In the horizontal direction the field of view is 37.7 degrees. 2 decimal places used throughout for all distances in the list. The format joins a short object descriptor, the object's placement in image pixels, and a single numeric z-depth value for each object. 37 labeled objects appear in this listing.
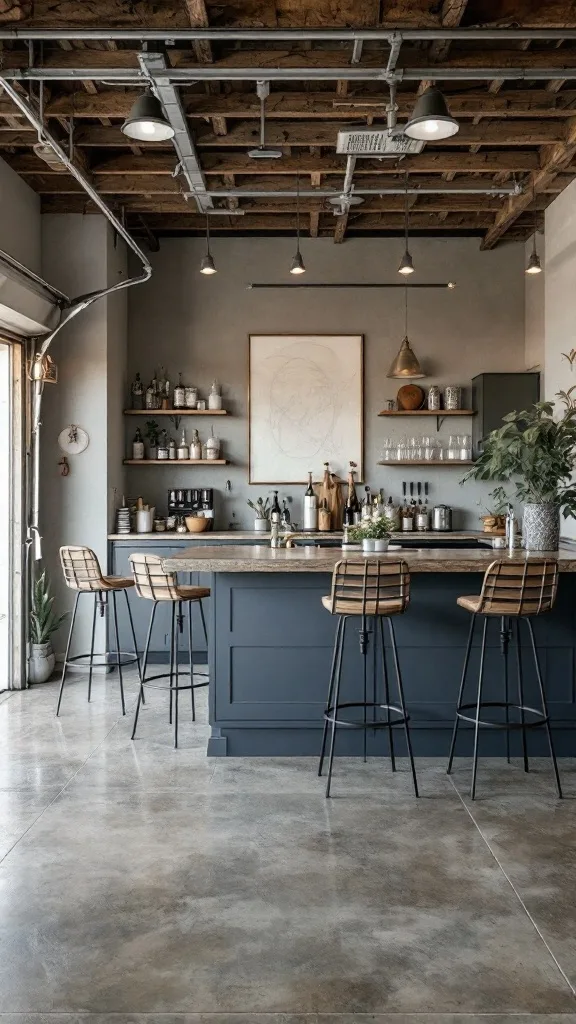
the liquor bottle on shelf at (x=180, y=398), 7.76
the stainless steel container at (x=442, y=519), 7.71
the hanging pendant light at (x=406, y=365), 7.17
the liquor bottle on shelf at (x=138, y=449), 7.71
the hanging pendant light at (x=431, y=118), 3.75
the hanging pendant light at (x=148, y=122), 3.84
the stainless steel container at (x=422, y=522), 7.67
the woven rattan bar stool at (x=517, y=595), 4.15
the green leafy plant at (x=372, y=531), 4.99
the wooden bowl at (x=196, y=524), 7.50
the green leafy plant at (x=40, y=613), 6.48
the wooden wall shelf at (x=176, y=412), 7.56
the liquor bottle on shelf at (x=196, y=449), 7.75
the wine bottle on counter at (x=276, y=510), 7.80
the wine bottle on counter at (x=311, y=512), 7.73
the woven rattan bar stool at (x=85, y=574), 5.70
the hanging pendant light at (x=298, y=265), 6.36
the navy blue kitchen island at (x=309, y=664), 4.71
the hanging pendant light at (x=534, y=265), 6.22
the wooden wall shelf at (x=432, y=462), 7.68
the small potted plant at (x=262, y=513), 7.76
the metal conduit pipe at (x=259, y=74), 4.17
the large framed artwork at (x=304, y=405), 7.88
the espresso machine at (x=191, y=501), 7.79
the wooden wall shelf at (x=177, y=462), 7.63
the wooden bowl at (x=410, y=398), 7.78
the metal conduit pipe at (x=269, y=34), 3.90
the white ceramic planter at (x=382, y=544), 4.95
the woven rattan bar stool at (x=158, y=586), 5.00
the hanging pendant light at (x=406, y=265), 6.26
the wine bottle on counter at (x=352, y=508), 7.75
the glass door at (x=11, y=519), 6.36
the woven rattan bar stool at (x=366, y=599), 4.17
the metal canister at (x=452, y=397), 7.75
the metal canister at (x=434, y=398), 7.73
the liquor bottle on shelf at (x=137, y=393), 7.77
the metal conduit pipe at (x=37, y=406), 6.39
